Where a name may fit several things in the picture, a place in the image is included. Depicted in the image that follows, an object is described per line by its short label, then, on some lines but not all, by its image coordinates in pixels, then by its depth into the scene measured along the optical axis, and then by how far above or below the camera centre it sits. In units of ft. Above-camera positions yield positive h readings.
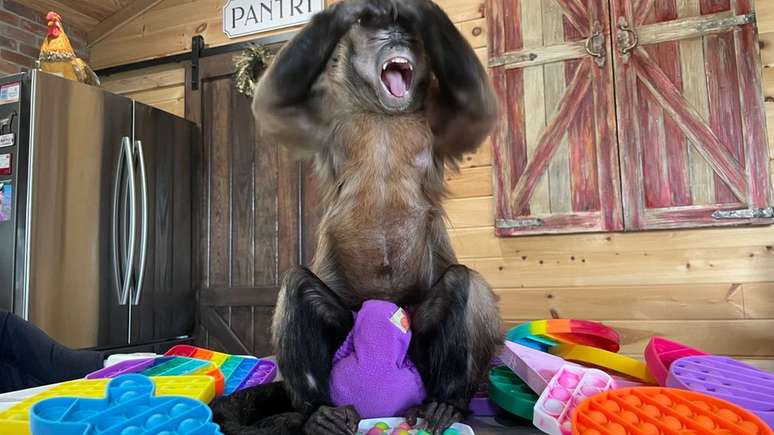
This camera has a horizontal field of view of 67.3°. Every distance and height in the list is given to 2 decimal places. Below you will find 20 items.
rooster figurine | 9.69 +3.46
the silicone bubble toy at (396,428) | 2.99 -0.95
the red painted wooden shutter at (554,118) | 8.82 +1.99
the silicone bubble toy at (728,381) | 2.91 -0.79
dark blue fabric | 4.83 -0.78
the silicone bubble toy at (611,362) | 3.84 -0.82
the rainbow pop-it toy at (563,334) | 5.06 -0.78
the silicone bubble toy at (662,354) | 3.54 -0.75
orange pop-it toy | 2.26 -0.72
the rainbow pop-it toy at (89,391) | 2.40 -0.68
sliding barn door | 11.11 +0.77
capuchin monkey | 3.77 +0.60
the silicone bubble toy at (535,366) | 3.37 -0.75
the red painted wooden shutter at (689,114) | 8.04 +1.83
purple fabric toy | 3.42 -0.70
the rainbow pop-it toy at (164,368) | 3.69 -0.73
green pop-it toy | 3.36 -0.92
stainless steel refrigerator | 8.73 +0.78
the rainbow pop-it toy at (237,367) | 4.19 -0.86
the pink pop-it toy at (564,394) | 2.76 -0.77
